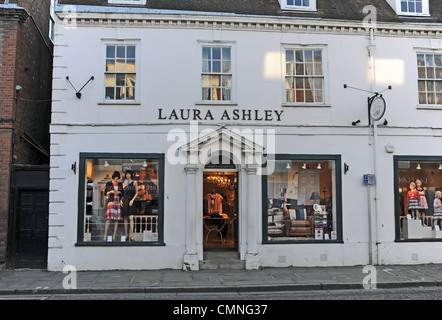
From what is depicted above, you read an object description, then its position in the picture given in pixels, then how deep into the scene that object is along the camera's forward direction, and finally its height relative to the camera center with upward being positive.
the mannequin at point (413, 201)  12.90 -0.05
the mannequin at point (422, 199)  12.98 +0.01
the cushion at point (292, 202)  12.77 -0.07
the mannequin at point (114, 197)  12.21 +0.10
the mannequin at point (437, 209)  13.01 -0.30
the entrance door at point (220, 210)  12.46 -0.29
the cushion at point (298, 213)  12.72 -0.40
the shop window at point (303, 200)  12.45 +0.00
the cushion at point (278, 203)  12.55 -0.09
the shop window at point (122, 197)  12.00 +0.10
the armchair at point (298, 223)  12.55 -0.69
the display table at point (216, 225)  12.48 -0.73
